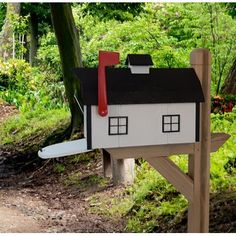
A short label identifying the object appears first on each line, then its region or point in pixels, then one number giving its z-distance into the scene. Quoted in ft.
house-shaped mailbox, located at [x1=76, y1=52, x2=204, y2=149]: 16.40
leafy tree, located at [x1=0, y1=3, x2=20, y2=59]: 57.53
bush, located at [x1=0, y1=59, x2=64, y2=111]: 49.78
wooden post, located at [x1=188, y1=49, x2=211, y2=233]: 18.19
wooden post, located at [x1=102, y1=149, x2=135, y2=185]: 27.39
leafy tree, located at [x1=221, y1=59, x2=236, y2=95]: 34.93
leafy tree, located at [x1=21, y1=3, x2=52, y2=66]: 57.17
